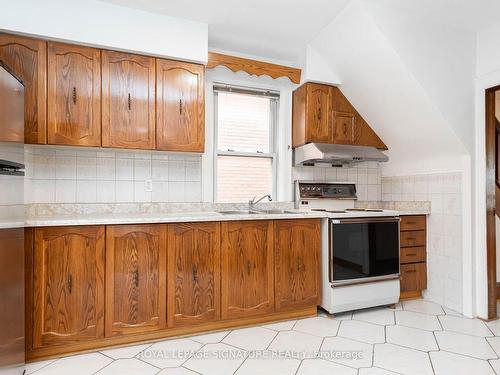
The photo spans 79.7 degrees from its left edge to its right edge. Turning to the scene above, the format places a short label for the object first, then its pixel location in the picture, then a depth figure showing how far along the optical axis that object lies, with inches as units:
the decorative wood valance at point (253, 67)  105.7
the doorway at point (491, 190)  100.3
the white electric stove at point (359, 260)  99.5
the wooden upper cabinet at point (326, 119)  117.7
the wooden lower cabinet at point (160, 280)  74.1
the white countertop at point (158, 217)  74.1
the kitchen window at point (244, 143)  118.3
